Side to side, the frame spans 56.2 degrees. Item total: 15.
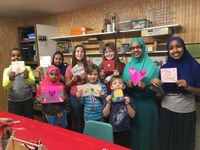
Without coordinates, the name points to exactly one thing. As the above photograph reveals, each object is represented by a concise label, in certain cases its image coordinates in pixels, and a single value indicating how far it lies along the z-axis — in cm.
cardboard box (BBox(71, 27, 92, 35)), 349
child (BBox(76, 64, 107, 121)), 210
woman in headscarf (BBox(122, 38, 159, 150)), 206
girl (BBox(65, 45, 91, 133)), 242
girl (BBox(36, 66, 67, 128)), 235
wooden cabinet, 385
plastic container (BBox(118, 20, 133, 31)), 301
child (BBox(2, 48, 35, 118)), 249
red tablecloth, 126
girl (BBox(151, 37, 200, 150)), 177
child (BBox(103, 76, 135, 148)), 191
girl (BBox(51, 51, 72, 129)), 262
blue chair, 150
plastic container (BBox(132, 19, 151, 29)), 286
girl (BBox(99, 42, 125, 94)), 225
